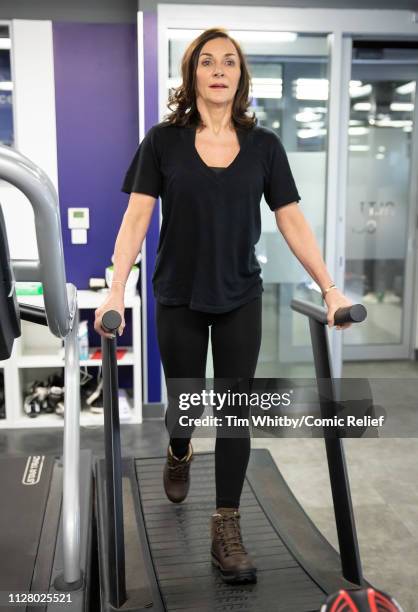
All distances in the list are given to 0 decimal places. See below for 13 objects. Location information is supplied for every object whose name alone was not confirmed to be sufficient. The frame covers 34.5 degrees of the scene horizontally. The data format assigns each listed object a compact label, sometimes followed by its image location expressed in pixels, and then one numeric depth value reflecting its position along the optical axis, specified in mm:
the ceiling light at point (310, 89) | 4410
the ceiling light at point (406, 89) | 5504
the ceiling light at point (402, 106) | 5535
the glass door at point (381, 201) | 5469
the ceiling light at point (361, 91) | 5523
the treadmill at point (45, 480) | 1280
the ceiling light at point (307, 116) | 4461
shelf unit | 4172
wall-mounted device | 4477
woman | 2117
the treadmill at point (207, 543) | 2059
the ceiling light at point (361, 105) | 5547
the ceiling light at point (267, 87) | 4398
